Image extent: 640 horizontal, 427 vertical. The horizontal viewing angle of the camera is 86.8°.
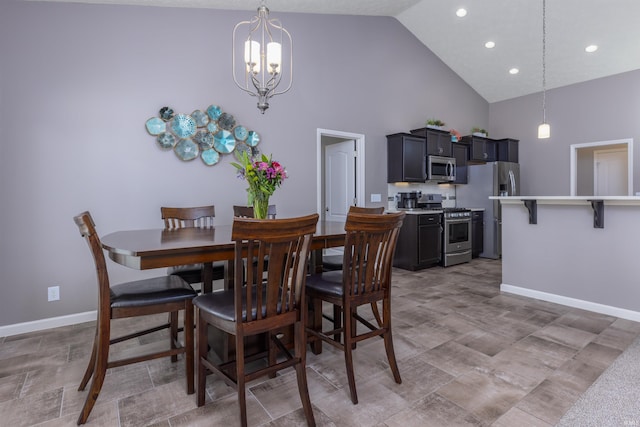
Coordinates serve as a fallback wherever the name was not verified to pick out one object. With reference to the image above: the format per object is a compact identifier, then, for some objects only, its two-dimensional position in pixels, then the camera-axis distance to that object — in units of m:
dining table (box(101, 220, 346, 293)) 1.58
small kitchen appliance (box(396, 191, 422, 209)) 5.42
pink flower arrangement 2.20
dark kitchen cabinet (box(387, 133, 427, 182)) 5.16
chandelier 2.24
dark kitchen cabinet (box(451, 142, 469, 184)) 6.02
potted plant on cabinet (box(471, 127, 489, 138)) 6.32
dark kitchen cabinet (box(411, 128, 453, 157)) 5.44
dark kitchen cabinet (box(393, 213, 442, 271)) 4.93
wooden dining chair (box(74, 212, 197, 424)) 1.65
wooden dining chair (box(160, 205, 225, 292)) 2.57
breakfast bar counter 3.03
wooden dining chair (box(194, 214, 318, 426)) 1.45
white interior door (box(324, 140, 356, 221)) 5.18
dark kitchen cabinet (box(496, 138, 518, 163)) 6.51
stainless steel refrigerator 5.83
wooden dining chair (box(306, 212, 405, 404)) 1.81
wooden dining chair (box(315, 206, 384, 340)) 2.49
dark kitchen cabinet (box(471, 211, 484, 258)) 5.83
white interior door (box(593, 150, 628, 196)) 6.88
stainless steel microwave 5.46
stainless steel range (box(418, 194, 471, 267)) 5.24
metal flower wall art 3.37
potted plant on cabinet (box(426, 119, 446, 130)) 5.54
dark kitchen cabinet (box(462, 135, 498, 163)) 6.18
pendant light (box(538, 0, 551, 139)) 4.02
